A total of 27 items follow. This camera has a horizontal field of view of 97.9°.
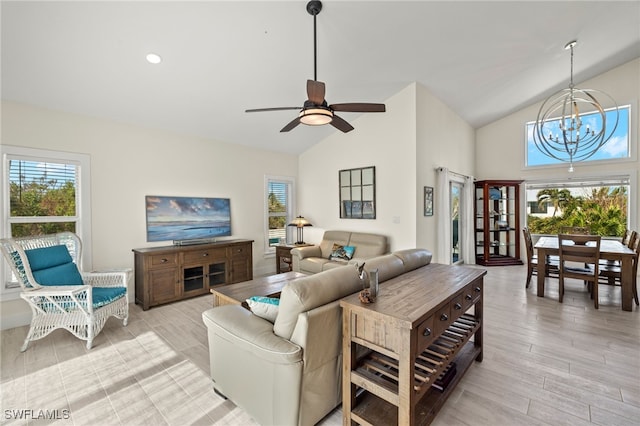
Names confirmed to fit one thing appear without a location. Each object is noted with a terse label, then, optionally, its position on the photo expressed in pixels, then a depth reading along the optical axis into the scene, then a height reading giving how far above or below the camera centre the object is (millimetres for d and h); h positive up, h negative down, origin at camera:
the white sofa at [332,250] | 4668 -719
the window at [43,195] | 3279 +233
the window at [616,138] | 5363 +1351
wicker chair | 2766 -803
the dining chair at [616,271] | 3622 -875
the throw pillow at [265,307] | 1942 -682
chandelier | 5629 +1855
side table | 5461 -936
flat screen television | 4352 -106
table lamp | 5668 -252
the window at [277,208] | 5871 +61
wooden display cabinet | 6465 -292
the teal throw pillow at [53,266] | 2928 -591
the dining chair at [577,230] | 4902 -409
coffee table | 2789 -855
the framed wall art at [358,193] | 5047 +327
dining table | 3541 -667
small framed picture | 4691 +145
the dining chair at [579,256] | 3623 -649
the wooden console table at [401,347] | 1476 -804
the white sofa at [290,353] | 1585 -859
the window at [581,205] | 5559 +60
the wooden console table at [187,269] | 3895 -896
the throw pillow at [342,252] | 4754 -737
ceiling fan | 2346 +952
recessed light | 2922 +1643
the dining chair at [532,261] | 4269 -859
